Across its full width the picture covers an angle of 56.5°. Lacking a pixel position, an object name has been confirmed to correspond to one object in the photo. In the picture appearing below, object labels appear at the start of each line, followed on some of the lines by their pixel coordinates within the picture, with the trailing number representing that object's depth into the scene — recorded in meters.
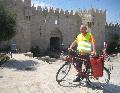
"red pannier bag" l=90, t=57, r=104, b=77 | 3.39
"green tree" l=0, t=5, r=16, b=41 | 7.04
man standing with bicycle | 3.59
